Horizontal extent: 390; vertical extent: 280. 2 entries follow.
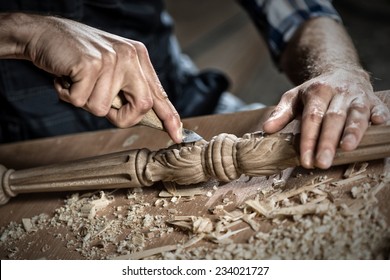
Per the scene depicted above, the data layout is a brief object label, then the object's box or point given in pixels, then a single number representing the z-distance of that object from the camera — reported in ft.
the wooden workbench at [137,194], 4.06
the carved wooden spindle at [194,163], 3.85
